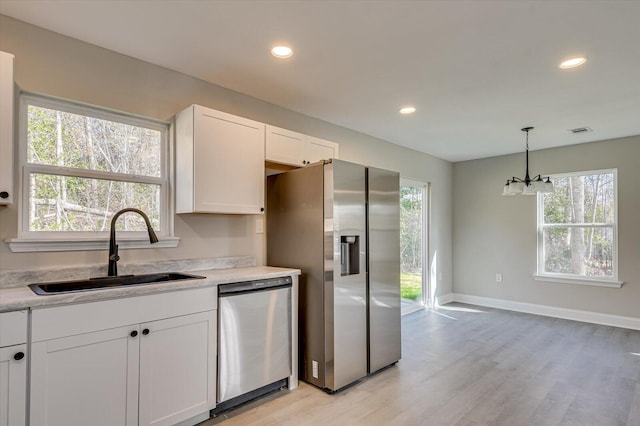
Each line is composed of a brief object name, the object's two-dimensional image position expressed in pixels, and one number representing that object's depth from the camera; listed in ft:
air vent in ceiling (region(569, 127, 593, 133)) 13.71
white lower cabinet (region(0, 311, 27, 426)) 5.11
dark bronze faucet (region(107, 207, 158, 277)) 7.34
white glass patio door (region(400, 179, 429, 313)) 17.65
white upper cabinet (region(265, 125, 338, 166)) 9.91
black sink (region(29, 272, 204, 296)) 6.48
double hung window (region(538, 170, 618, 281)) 15.51
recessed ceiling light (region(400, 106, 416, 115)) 11.62
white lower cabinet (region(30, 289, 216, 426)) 5.51
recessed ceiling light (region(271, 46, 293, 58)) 7.82
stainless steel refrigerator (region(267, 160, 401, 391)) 9.09
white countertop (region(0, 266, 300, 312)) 5.32
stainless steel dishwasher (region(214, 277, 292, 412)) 7.75
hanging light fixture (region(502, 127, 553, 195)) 13.20
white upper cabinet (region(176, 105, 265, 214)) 8.24
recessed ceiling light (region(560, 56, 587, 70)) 8.16
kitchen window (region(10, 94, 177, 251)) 6.98
